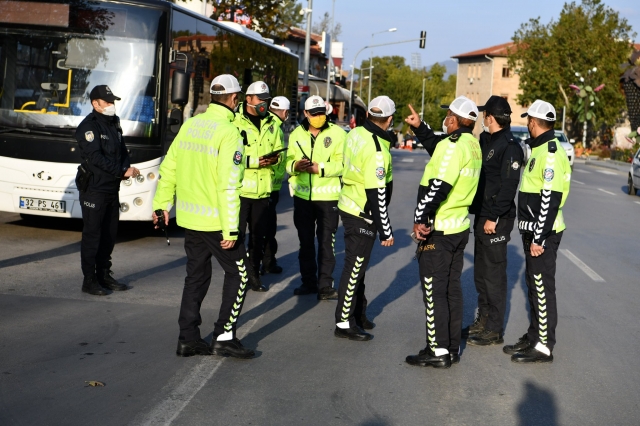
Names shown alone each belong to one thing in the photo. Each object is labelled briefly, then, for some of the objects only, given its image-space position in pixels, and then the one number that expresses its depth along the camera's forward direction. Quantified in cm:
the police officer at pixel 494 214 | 737
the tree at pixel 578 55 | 7088
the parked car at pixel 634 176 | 2541
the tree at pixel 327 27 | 10556
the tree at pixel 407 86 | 12456
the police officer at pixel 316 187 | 923
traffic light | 5212
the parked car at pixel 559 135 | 3825
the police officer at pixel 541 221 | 696
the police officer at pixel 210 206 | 645
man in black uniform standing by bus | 895
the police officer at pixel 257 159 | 933
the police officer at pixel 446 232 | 668
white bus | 1211
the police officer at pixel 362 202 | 717
